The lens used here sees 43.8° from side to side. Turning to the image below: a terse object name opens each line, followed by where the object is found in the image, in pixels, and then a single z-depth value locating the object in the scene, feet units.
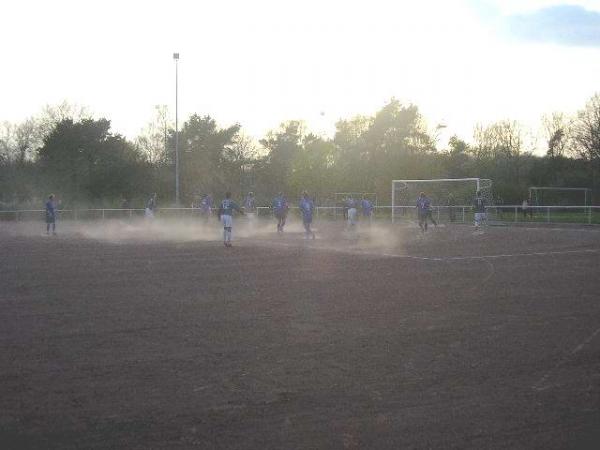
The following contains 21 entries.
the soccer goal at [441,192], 151.23
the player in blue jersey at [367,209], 149.89
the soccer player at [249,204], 120.59
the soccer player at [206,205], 135.74
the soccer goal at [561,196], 194.59
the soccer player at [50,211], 113.09
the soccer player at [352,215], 113.85
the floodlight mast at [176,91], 159.96
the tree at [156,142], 237.86
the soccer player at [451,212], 142.92
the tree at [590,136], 192.85
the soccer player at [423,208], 109.09
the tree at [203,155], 219.20
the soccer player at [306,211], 99.47
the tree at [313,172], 221.87
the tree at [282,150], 252.01
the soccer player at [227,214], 84.17
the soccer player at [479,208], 110.52
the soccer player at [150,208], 135.03
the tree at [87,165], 196.65
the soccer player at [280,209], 110.01
